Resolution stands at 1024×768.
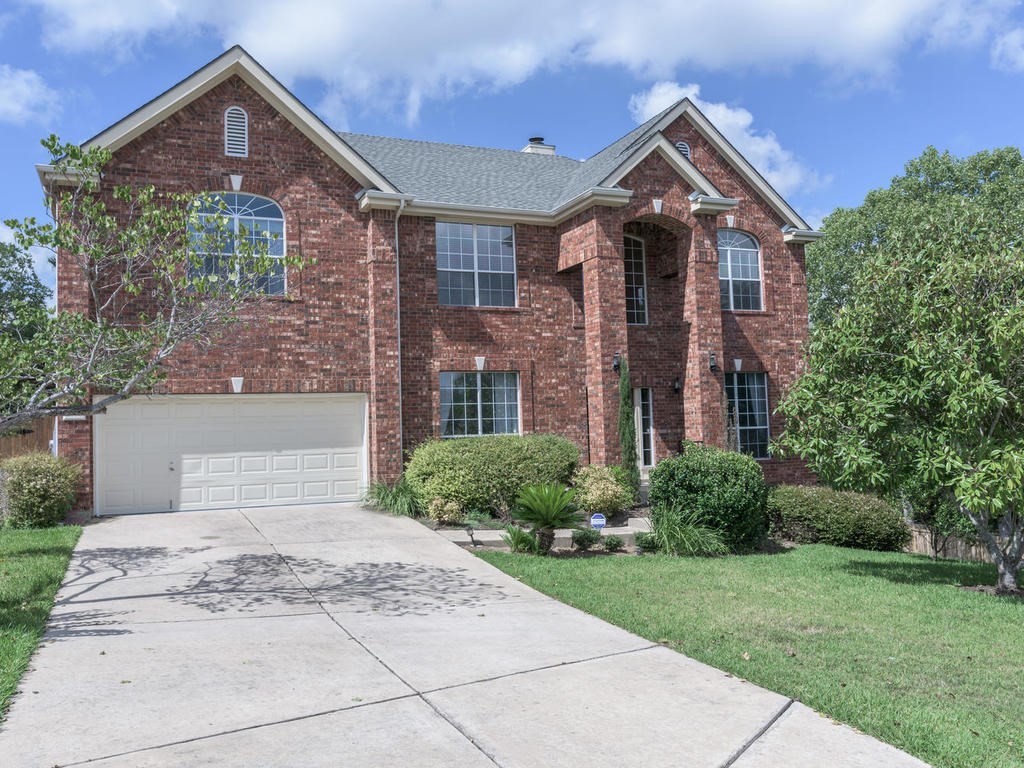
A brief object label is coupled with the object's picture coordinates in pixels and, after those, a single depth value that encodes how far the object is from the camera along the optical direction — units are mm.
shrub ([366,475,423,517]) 15336
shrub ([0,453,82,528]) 13523
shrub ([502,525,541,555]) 12305
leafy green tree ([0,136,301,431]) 8508
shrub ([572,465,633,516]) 15102
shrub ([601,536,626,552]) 12867
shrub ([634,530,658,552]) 12836
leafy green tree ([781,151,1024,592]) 9203
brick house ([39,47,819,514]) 15625
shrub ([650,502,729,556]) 12555
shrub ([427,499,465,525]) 14320
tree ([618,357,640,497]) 16828
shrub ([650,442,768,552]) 13000
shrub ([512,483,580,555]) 12086
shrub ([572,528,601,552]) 12625
